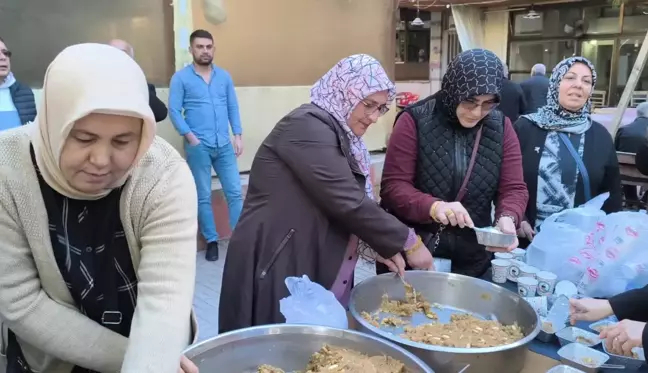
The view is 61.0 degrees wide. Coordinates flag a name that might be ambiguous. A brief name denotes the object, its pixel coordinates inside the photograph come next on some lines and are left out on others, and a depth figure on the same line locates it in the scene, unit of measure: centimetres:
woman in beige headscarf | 88
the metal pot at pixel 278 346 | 117
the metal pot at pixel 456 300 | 122
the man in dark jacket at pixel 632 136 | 473
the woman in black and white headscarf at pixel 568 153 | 224
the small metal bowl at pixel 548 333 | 147
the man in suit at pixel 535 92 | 609
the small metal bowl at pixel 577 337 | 141
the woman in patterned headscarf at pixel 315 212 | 153
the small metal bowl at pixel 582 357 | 127
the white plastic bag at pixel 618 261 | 170
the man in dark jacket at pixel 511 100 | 567
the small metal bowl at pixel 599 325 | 151
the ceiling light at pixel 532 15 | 1000
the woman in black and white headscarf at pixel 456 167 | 185
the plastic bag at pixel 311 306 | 133
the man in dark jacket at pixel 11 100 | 305
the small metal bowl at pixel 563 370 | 123
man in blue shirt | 395
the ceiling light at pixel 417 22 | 1082
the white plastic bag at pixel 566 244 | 181
